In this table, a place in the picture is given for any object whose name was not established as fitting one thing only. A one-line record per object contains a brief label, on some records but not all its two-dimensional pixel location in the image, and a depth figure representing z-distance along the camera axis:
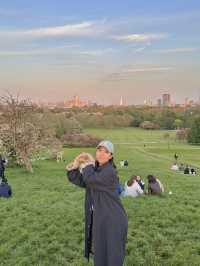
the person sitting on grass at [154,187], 9.61
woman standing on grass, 3.89
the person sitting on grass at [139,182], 10.13
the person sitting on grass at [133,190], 9.42
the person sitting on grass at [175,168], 24.36
